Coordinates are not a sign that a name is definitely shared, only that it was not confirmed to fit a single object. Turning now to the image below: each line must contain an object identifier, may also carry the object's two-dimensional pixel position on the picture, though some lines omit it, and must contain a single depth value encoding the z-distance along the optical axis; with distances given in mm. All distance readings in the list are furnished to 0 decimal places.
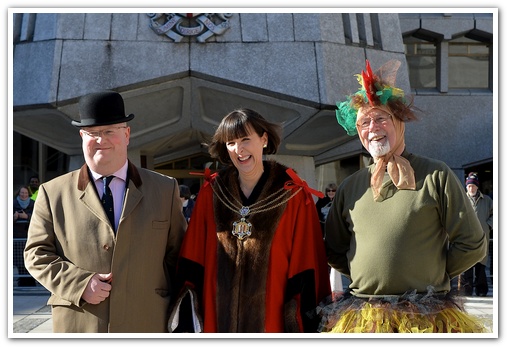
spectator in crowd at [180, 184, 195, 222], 10703
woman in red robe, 4266
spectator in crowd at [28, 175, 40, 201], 12125
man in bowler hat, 4117
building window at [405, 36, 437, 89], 21609
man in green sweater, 3961
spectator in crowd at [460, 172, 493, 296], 10445
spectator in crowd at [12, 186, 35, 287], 11078
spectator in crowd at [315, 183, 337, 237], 11170
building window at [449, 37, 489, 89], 21781
